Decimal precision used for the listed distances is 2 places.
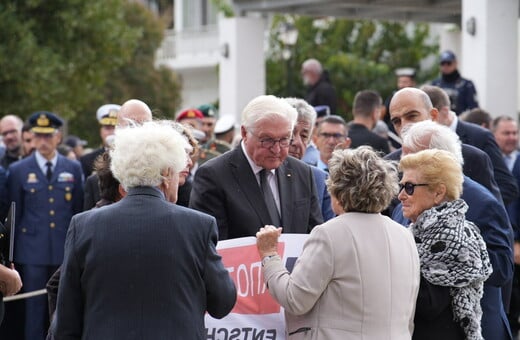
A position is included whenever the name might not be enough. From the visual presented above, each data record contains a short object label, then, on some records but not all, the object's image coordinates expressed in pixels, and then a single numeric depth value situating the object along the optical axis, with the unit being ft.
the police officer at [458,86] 68.45
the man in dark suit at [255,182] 31.14
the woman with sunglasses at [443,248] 28.95
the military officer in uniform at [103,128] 54.56
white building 77.71
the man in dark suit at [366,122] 53.23
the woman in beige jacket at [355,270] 26.72
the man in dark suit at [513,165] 53.76
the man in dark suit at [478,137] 41.17
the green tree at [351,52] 154.85
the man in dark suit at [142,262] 24.23
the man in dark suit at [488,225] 32.33
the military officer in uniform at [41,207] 53.48
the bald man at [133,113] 37.42
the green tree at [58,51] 107.44
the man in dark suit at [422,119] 38.05
